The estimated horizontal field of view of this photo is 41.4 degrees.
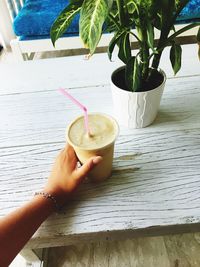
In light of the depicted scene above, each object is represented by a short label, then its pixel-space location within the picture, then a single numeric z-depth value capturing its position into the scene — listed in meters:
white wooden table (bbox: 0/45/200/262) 0.50
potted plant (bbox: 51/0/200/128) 0.45
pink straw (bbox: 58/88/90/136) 0.52
